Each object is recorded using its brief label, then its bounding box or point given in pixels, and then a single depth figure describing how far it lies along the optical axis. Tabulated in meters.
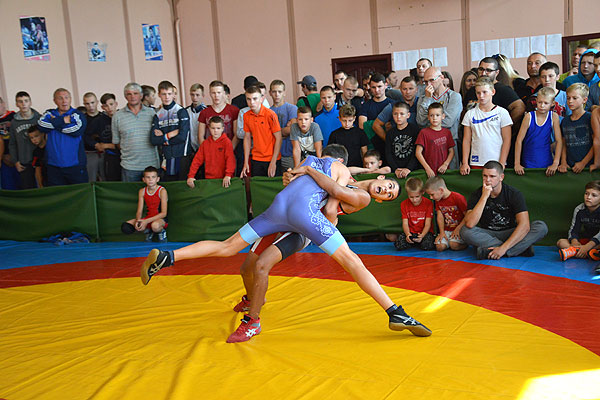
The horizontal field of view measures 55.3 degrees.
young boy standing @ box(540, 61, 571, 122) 6.40
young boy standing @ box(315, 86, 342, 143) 7.60
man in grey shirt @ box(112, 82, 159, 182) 8.20
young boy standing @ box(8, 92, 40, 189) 8.92
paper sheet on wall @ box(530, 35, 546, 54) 11.62
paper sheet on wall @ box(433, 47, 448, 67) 12.44
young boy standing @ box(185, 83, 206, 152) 8.29
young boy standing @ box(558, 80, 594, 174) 5.98
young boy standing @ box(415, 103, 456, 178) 6.61
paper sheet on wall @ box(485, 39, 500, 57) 12.02
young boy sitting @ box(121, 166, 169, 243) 7.85
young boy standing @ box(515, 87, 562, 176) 6.14
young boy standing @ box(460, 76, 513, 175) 6.29
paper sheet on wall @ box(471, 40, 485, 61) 12.13
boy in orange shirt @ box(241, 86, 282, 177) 7.45
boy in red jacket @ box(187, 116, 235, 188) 7.55
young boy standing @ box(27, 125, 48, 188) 8.83
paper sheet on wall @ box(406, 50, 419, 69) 12.71
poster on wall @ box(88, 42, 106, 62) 12.02
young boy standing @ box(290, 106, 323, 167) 7.18
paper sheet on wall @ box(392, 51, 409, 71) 12.84
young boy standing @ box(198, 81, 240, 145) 7.99
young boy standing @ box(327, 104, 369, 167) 7.00
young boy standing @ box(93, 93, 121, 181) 8.81
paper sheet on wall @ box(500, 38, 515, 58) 11.88
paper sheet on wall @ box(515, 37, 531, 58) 11.78
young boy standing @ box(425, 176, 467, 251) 6.36
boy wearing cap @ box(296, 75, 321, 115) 8.17
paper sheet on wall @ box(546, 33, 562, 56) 11.52
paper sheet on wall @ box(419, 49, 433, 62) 12.56
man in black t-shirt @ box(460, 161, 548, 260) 5.88
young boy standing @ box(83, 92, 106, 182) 8.98
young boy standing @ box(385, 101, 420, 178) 6.76
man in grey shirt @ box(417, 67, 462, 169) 6.79
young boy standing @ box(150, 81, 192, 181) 8.00
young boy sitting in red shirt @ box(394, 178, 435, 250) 6.52
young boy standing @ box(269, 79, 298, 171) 7.75
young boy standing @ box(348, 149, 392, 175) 6.77
